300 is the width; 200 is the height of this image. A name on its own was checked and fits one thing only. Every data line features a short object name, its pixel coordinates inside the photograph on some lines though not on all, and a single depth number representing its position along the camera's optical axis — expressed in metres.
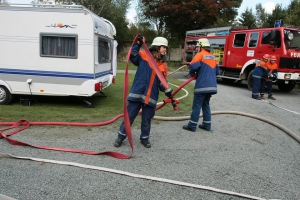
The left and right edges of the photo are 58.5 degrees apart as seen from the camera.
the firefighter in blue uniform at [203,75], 5.26
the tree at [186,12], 23.39
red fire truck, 10.45
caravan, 6.96
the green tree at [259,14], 45.94
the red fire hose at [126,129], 3.99
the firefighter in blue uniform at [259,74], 9.49
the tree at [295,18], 19.96
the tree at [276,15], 29.29
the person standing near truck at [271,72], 9.76
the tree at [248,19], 39.94
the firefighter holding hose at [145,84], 4.24
